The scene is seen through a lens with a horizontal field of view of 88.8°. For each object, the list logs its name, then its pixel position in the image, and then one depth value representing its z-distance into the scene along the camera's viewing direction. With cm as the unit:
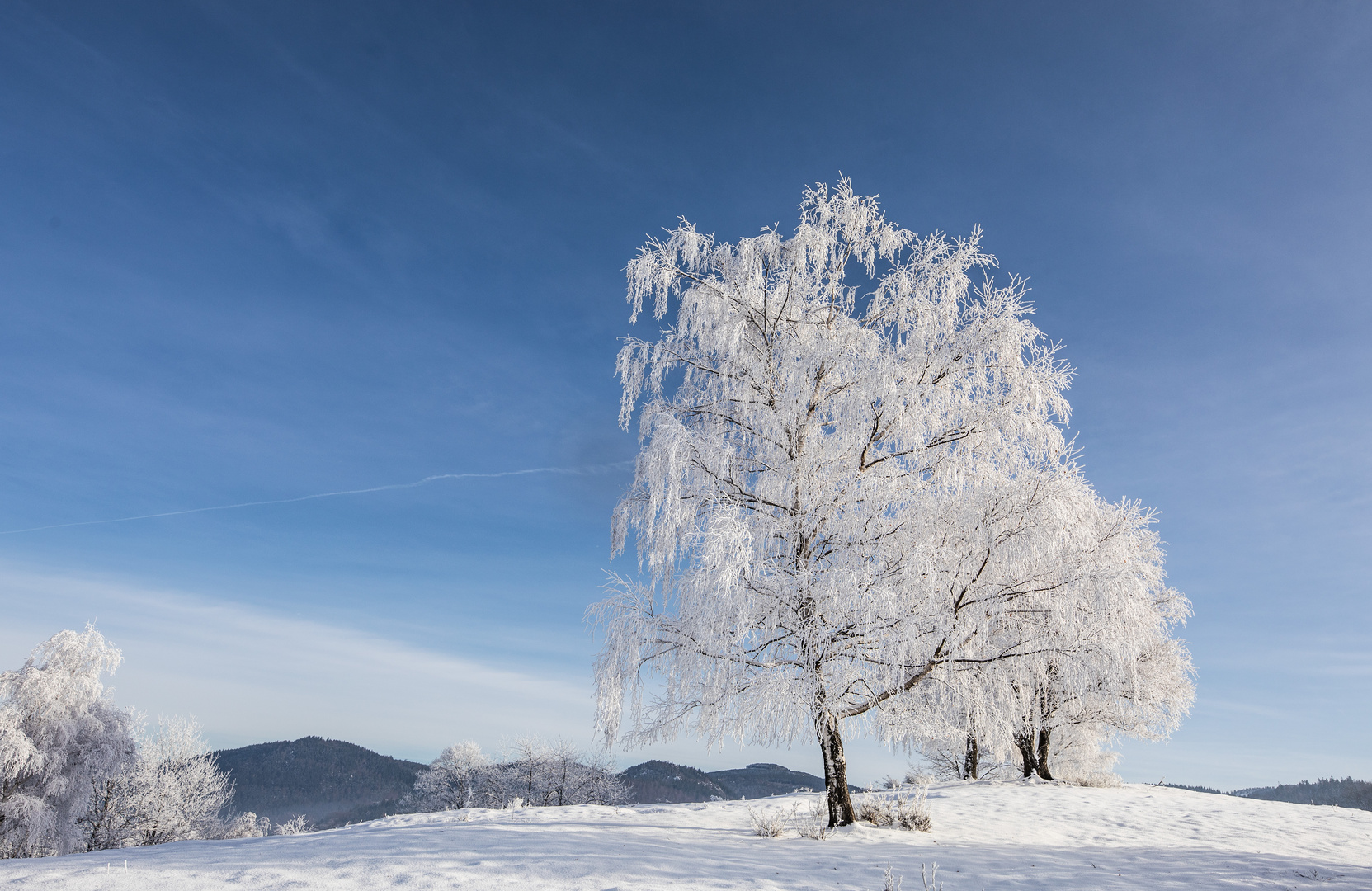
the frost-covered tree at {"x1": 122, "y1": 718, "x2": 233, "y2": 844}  2775
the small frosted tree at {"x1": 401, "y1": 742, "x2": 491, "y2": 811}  3959
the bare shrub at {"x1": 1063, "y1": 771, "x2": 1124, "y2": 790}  1739
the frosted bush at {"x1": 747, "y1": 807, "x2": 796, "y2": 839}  886
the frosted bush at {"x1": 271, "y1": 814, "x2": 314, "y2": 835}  3609
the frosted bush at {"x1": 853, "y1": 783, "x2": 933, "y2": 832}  966
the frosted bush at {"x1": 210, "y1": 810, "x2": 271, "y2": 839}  3192
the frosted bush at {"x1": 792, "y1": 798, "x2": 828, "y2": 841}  868
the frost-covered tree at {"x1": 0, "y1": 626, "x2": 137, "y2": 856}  2072
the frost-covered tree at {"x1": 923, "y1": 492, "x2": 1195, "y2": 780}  852
